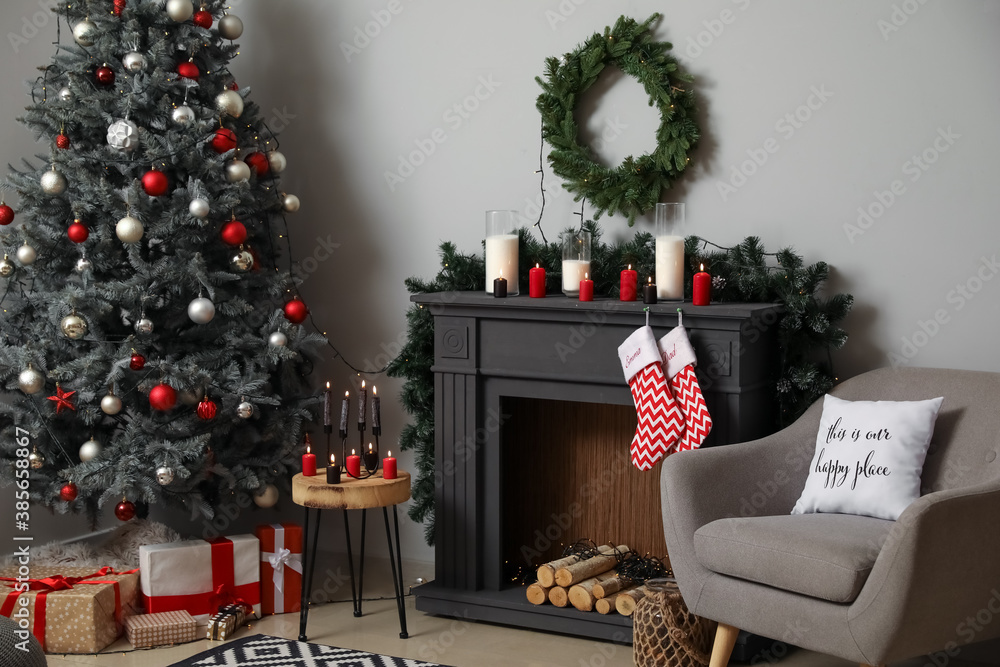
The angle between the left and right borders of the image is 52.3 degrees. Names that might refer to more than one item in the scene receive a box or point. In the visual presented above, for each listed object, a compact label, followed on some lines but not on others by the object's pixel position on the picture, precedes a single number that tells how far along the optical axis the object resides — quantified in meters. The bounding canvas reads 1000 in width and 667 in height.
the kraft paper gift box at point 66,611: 3.13
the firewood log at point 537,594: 3.31
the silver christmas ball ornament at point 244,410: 3.41
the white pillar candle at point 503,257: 3.41
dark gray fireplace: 3.07
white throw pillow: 2.71
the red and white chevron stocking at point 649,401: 3.05
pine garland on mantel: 3.12
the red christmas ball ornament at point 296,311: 3.66
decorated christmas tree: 3.31
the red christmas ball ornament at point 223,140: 3.46
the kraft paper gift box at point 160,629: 3.19
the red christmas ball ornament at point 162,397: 3.26
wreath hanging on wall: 3.37
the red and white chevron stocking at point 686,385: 3.00
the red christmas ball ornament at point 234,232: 3.45
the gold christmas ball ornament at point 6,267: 3.35
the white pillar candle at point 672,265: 3.17
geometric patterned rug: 3.02
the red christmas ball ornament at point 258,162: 3.61
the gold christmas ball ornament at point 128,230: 3.25
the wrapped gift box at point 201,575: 3.34
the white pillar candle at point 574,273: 3.34
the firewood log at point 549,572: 3.30
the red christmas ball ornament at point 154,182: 3.30
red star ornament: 3.27
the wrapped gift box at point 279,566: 3.52
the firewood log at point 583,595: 3.22
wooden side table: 3.10
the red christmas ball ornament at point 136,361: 3.28
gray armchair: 2.36
